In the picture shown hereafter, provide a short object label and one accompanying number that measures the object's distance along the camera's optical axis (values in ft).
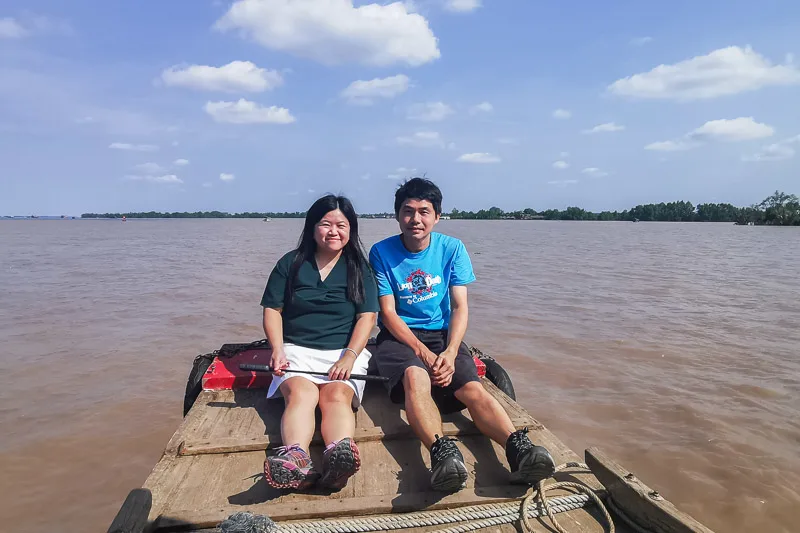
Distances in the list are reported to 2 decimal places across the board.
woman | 9.93
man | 9.20
